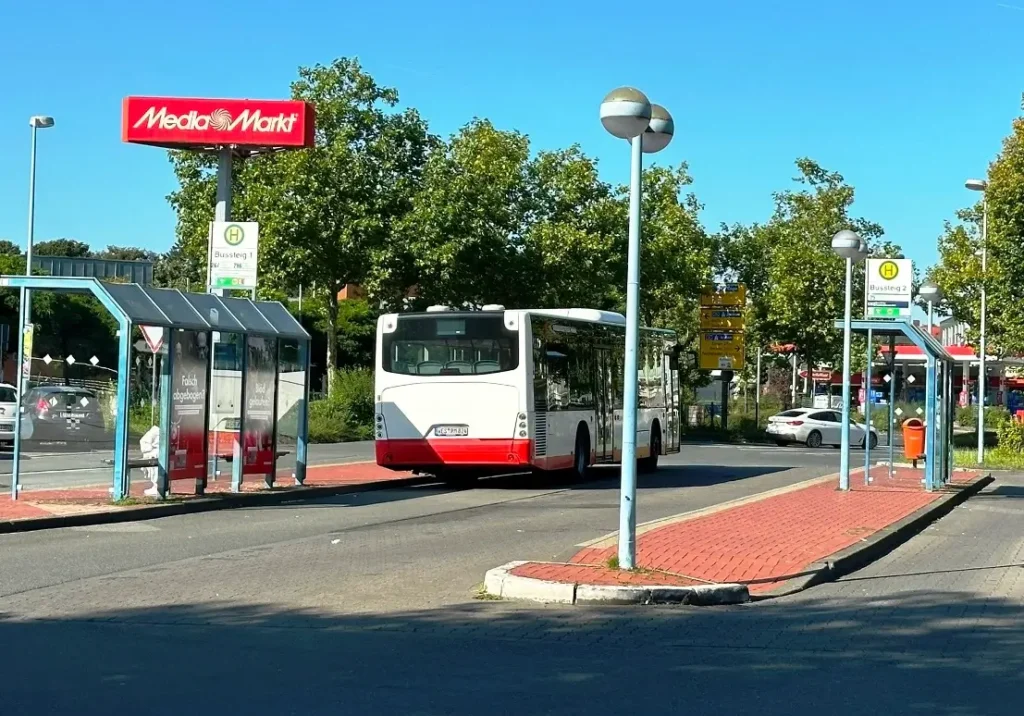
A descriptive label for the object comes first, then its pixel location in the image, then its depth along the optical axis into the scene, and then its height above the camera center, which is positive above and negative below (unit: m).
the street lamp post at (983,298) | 31.50 +2.65
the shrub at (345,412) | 40.69 -0.67
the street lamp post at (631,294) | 10.41 +0.81
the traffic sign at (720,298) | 51.59 +3.89
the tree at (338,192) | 40.50 +5.96
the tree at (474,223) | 41.16 +5.31
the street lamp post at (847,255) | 20.59 +2.26
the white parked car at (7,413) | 29.75 -0.68
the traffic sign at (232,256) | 19.75 +1.91
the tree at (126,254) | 155.00 +14.96
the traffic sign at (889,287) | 21.61 +1.88
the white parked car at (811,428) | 46.75 -0.86
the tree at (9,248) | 113.31 +11.48
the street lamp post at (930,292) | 29.92 +2.50
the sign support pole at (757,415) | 51.23 -0.52
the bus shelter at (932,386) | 21.94 +0.34
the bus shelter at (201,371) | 16.89 +0.22
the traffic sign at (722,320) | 51.50 +3.05
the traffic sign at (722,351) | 50.91 +1.88
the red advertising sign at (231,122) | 26.25 +5.14
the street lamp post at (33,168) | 39.62 +6.45
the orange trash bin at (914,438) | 27.38 -0.66
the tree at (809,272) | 51.66 +4.98
